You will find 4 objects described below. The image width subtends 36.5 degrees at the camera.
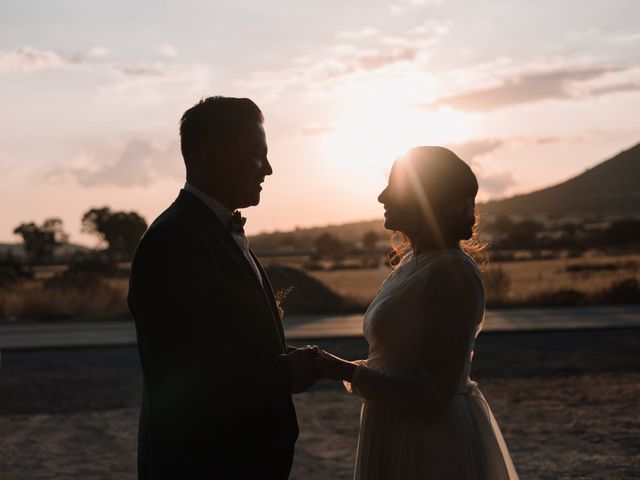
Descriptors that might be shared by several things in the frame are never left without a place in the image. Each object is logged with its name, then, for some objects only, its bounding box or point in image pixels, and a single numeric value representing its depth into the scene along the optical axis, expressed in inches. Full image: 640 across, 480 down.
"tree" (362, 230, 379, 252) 4042.8
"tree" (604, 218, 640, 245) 3238.2
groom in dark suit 129.7
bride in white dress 151.7
